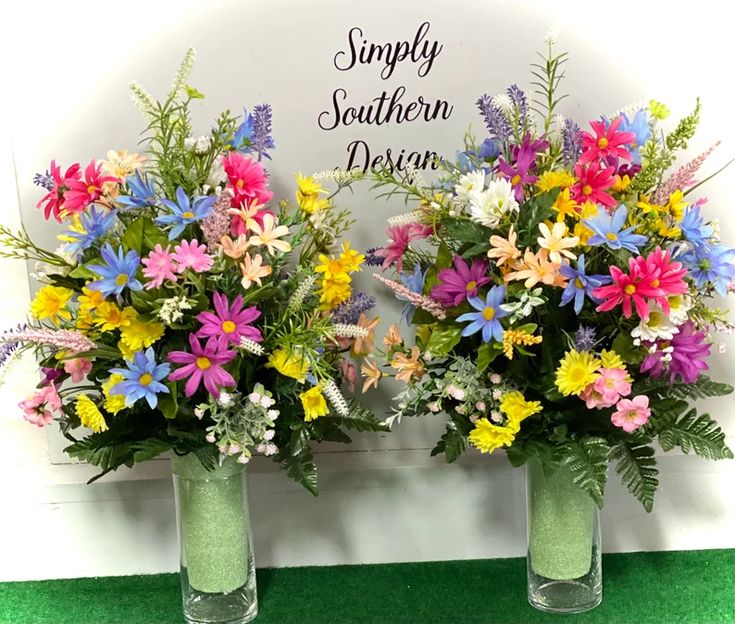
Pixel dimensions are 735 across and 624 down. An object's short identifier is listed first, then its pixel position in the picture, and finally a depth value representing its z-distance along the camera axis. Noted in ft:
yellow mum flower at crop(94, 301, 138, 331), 3.38
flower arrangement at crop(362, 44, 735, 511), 3.34
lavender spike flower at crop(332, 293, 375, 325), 3.91
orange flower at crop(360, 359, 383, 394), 3.90
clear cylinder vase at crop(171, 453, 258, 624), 3.94
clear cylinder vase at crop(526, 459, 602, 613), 3.94
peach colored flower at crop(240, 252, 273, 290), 3.40
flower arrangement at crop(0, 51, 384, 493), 3.35
